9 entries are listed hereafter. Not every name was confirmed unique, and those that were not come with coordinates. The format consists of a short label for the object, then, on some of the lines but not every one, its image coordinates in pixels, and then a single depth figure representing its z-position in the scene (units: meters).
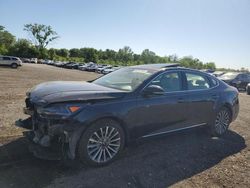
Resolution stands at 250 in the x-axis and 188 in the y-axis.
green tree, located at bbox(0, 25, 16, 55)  60.84
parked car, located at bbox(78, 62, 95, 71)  34.00
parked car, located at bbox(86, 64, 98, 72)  32.59
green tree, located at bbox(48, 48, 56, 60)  59.50
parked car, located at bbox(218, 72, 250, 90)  15.38
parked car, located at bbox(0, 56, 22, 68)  24.16
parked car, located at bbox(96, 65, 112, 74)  29.71
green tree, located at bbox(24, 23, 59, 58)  63.08
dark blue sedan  2.66
